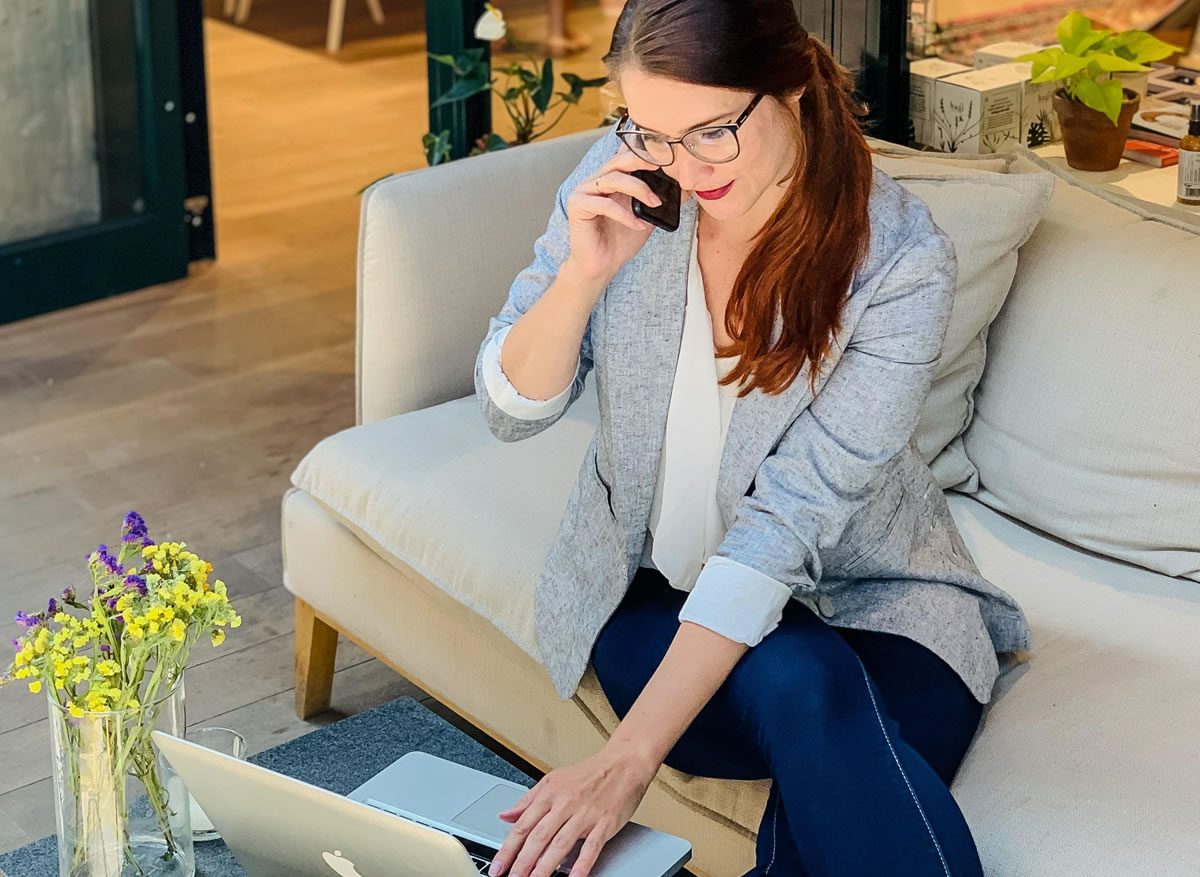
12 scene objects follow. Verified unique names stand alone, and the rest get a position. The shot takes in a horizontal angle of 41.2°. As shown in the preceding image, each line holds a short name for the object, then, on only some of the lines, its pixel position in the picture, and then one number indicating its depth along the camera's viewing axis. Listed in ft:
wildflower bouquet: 4.00
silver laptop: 3.69
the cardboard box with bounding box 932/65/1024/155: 7.38
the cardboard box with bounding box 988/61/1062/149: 7.48
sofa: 4.94
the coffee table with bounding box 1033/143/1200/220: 6.95
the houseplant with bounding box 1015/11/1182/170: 6.93
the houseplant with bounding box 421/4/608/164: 9.45
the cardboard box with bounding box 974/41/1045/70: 7.78
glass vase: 4.09
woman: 4.27
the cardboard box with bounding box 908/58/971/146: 7.61
